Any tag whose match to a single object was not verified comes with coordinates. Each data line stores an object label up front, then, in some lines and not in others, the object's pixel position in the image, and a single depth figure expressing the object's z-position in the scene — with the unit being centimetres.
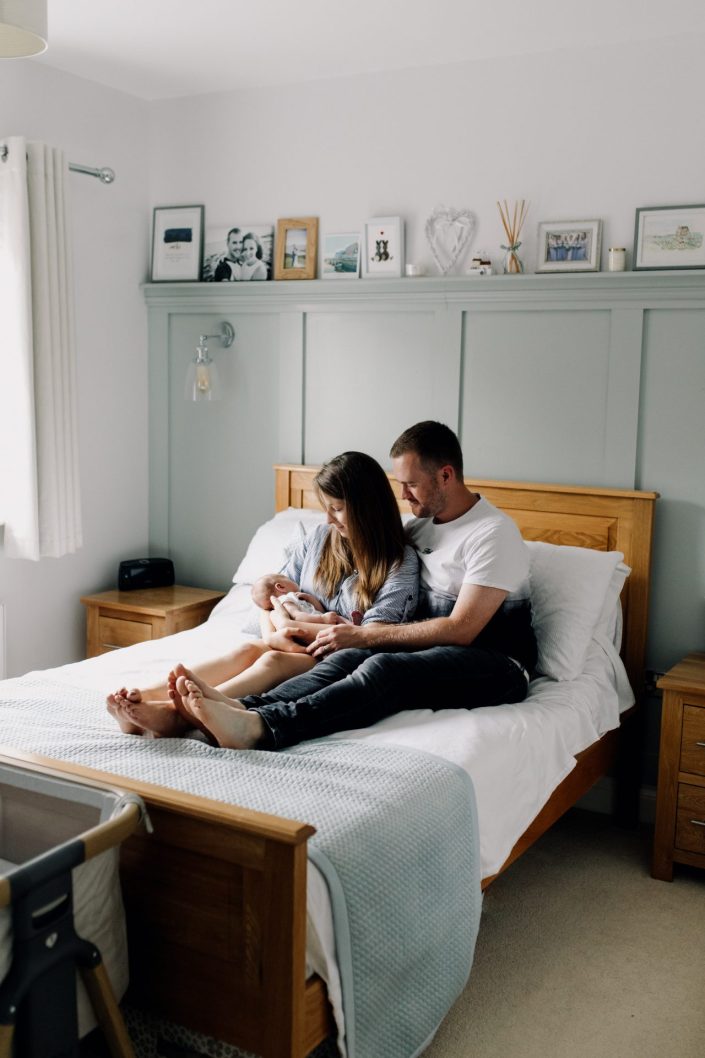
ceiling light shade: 191
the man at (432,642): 226
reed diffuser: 334
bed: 166
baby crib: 149
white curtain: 334
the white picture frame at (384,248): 354
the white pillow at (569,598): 289
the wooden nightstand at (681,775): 280
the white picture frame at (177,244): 395
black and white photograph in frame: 383
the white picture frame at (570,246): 323
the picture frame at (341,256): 365
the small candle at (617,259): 316
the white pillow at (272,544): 348
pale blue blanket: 175
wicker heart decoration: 344
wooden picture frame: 372
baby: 280
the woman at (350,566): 268
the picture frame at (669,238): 307
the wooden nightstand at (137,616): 366
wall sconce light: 389
